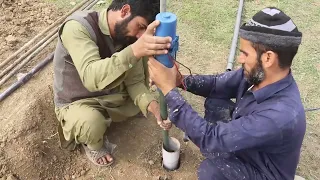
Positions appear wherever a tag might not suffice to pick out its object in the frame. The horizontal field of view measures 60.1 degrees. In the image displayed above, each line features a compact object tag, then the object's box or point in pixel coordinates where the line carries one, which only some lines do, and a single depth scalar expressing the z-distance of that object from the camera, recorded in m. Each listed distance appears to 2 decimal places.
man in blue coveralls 1.80
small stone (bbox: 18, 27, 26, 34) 3.84
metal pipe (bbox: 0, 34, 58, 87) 3.21
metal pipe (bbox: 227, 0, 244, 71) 3.45
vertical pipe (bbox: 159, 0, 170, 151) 1.82
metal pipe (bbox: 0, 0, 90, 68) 3.39
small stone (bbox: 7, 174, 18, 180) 2.46
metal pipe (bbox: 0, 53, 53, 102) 3.05
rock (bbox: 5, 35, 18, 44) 3.68
